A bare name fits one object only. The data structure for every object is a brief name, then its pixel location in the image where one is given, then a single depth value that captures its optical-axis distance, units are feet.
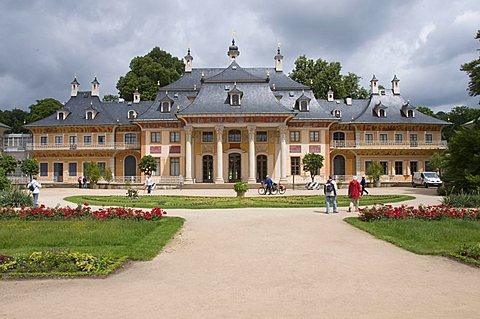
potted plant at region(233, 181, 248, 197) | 89.81
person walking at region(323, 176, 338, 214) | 61.67
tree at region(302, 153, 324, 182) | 140.36
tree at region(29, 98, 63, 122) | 224.74
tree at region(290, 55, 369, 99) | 204.03
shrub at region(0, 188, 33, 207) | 70.29
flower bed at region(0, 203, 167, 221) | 51.65
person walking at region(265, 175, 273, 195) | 106.57
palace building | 149.38
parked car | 136.77
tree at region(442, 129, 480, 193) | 88.38
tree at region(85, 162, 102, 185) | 146.51
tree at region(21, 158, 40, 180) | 149.48
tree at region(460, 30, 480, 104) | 96.72
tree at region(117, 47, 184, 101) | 203.51
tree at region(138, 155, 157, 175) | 140.26
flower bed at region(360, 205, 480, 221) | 50.57
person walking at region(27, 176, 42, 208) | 68.35
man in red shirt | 63.26
